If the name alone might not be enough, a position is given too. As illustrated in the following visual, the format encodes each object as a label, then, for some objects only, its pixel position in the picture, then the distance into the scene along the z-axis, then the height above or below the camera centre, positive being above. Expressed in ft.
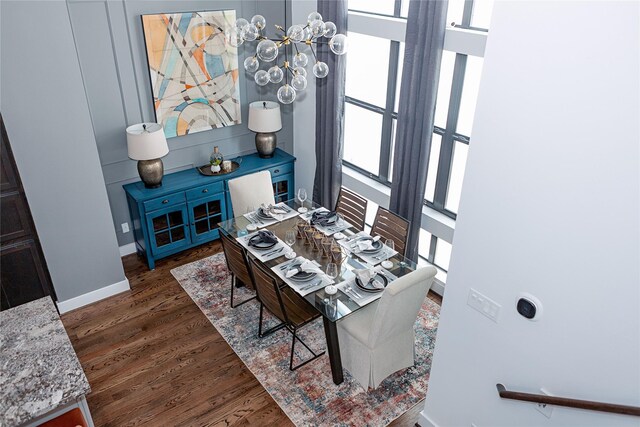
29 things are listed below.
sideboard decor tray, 19.86 -7.42
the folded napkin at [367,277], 13.38 -7.50
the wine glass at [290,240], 14.82 -7.41
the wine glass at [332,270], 13.52 -7.42
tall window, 14.57 -3.92
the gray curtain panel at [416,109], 14.55 -3.94
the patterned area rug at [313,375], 13.16 -10.51
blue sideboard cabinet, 18.29 -8.37
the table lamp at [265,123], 20.07 -5.73
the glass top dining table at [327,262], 12.98 -7.80
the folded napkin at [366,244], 14.96 -7.54
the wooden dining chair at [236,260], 14.84 -8.12
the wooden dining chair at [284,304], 13.56 -8.80
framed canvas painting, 17.95 -3.58
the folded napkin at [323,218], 16.42 -7.51
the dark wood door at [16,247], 14.49 -7.86
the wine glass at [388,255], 14.48 -7.64
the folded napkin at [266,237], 15.34 -7.55
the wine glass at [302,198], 16.65 -7.01
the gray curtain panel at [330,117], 17.84 -5.22
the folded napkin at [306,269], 13.88 -7.68
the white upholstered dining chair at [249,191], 17.90 -7.37
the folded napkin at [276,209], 17.04 -7.52
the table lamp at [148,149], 17.35 -5.85
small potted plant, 19.85 -7.02
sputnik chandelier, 11.77 -1.69
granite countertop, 8.76 -6.87
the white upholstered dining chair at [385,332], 12.23 -8.69
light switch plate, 9.83 -6.05
